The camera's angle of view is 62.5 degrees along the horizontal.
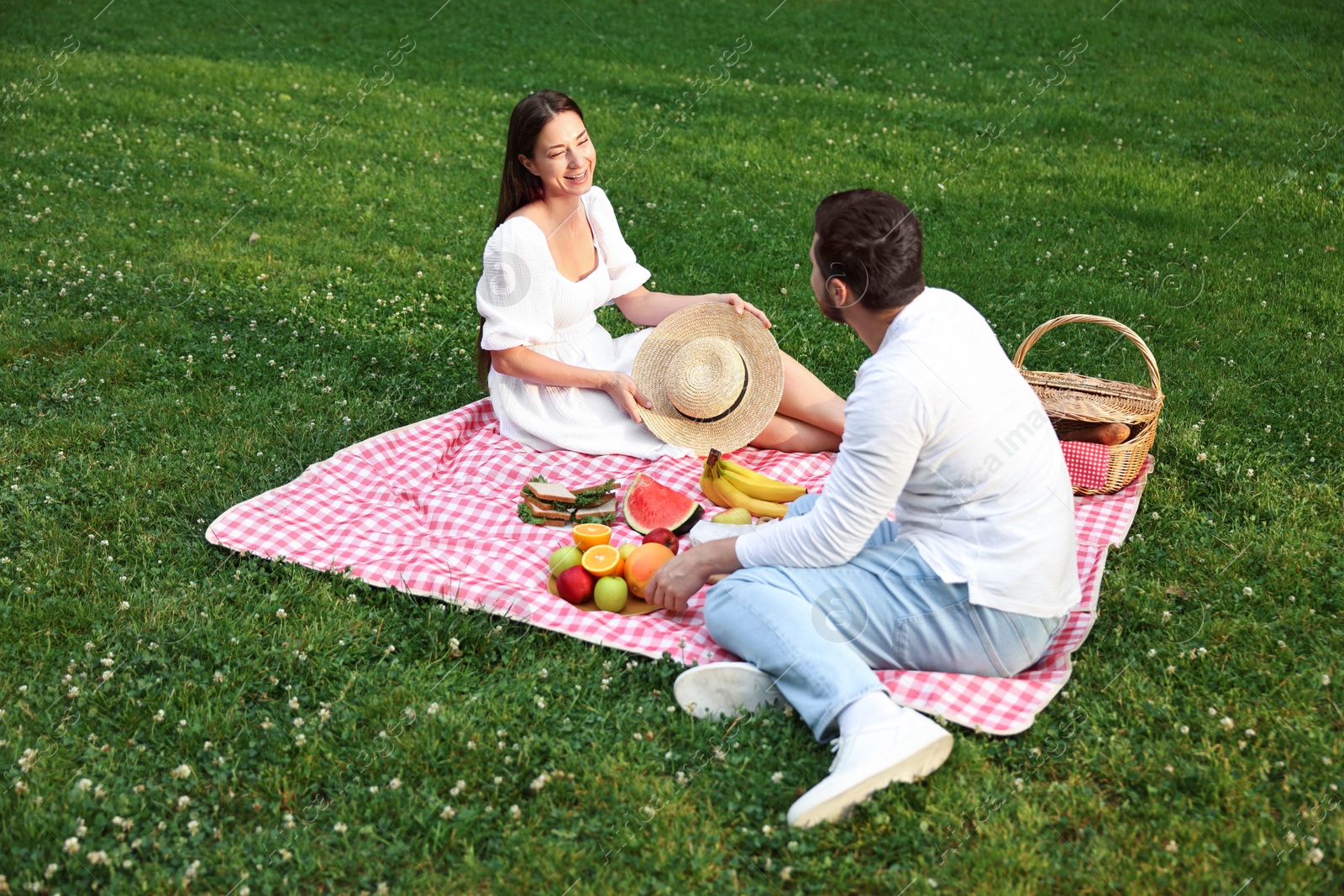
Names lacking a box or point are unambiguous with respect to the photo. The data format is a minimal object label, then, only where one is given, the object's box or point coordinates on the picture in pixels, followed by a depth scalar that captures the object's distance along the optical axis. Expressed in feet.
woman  20.20
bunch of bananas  18.88
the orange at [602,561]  16.35
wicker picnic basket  19.06
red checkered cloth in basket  18.85
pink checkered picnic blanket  13.94
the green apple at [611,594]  16.12
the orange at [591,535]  17.12
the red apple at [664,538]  17.39
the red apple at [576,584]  16.25
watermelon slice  18.28
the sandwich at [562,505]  18.66
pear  18.21
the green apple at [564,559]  16.89
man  12.26
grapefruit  16.21
